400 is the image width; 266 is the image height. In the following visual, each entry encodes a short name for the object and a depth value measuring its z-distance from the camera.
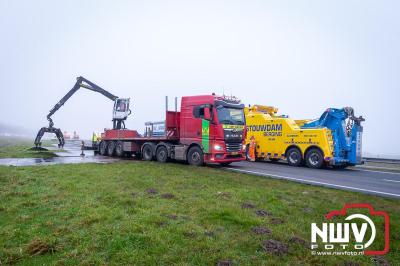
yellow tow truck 15.63
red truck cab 13.81
